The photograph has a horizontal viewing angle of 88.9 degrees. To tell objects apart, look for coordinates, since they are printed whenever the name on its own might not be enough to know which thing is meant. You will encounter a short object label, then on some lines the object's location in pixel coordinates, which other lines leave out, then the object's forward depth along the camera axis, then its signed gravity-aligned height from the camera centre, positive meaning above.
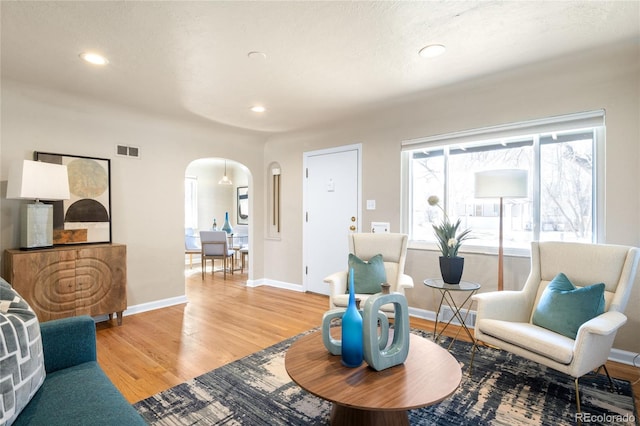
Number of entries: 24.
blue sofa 1.14 -0.72
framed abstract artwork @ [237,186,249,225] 7.95 +0.17
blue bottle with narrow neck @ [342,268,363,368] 1.55 -0.60
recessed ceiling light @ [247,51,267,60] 2.38 +1.16
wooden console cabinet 2.84 -0.62
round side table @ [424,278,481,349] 2.71 -0.82
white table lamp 2.79 +0.17
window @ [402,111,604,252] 2.79 +0.32
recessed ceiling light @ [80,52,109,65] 2.39 +1.16
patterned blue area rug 1.84 -1.17
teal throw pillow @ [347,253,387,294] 3.05 -0.60
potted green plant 2.82 -0.39
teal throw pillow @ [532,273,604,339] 2.05 -0.62
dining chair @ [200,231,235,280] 5.86 -0.60
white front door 4.27 +0.02
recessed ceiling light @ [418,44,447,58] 2.29 +1.16
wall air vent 3.74 +0.71
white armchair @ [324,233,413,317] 3.00 -0.46
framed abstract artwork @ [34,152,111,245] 3.28 +0.09
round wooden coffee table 1.31 -0.75
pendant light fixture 7.21 +0.69
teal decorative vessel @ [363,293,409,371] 1.49 -0.59
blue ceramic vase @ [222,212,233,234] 7.08 -0.34
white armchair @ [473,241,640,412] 1.85 -0.65
